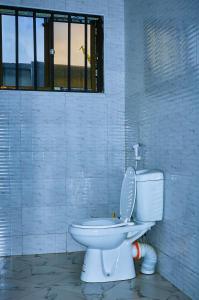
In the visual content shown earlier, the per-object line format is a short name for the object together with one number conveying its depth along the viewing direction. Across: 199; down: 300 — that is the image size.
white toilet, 2.43
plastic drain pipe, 2.62
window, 3.24
